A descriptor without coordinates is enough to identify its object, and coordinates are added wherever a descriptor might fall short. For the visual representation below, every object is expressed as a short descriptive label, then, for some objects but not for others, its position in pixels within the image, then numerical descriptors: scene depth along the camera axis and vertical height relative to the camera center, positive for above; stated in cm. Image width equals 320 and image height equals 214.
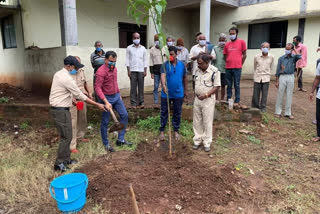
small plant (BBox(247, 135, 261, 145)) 461 -154
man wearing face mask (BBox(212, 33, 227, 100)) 567 +7
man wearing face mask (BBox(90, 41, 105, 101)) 524 +8
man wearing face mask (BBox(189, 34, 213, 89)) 564 +29
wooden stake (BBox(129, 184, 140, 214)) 188 -110
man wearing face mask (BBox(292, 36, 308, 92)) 816 -6
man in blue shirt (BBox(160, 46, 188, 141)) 409 -41
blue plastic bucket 254 -141
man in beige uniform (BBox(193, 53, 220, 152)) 390 -65
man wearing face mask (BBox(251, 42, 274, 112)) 562 -33
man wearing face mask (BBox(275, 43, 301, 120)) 555 -40
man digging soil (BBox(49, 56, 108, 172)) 337 -59
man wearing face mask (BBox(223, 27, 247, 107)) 541 +7
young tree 304 +69
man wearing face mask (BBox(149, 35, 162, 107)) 564 -6
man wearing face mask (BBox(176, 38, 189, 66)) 600 +18
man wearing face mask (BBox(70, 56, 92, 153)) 420 -105
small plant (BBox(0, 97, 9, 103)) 702 -112
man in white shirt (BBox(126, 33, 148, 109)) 556 -10
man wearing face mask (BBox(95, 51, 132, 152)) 392 -53
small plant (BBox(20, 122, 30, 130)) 556 -150
